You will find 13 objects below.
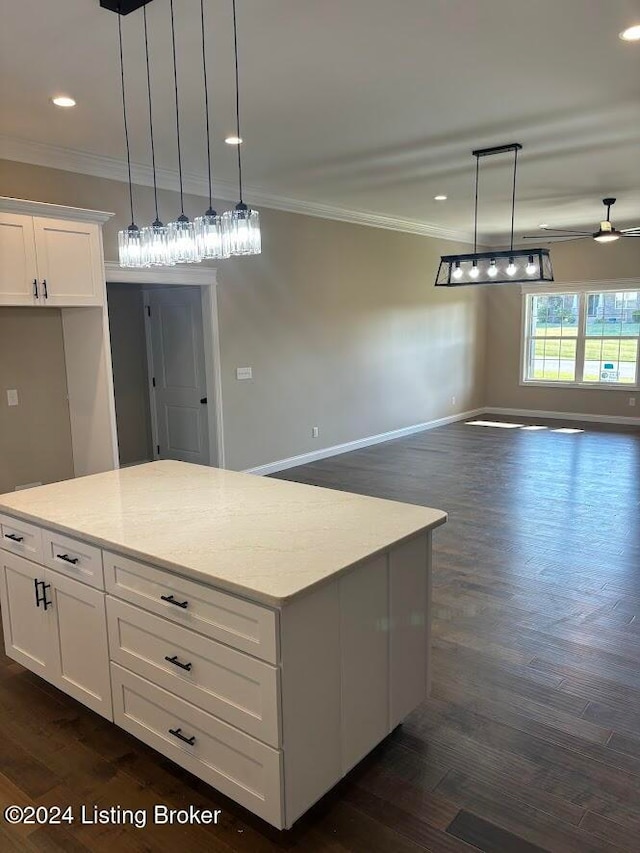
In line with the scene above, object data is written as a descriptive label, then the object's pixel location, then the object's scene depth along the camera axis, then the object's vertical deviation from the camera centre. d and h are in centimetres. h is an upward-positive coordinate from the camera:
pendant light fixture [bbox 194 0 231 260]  269 +47
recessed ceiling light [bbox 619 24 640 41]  287 +144
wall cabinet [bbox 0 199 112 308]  392 +59
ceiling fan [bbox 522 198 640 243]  649 +112
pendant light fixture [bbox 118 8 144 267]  294 +47
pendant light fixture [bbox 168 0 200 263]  275 +46
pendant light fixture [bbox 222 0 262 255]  264 +49
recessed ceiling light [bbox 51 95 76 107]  357 +143
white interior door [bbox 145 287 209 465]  628 -32
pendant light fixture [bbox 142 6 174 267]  284 +46
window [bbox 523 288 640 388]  947 +0
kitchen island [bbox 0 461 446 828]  182 -94
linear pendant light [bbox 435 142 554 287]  542 +66
